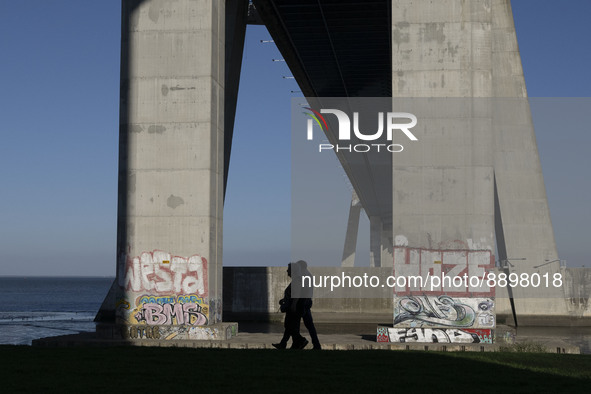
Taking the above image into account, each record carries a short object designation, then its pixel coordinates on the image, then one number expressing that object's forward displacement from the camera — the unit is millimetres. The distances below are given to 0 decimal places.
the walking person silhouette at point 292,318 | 15484
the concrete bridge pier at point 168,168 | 19547
